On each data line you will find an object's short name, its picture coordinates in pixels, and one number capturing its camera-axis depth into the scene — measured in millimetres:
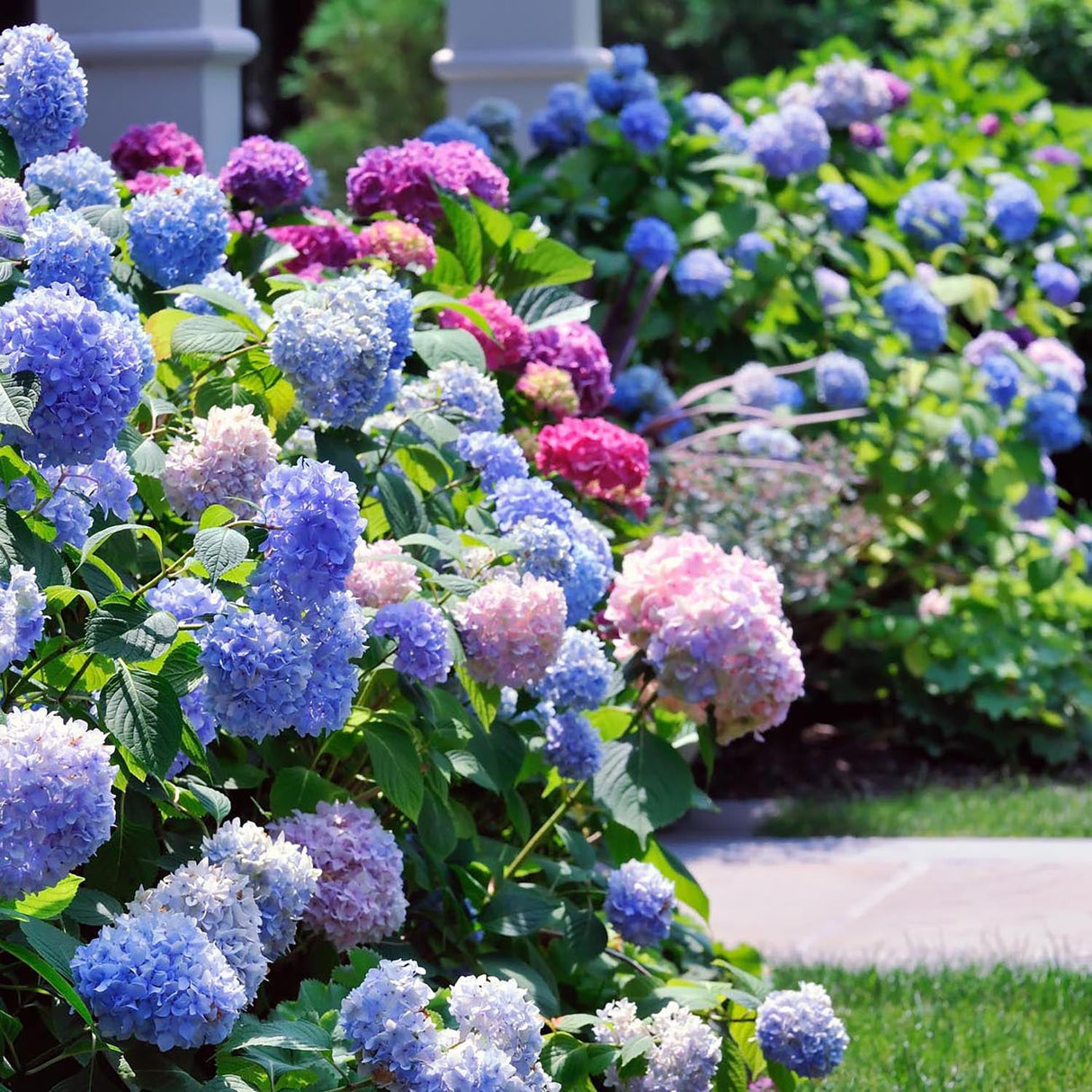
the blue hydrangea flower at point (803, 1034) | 4723
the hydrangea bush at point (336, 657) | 3303
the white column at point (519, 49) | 11484
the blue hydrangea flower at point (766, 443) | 9998
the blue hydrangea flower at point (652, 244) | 9733
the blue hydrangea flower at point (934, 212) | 11632
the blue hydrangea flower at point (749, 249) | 10581
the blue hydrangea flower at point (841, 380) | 10449
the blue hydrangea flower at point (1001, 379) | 10932
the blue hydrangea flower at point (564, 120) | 10426
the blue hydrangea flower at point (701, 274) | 10084
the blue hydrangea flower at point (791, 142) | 10527
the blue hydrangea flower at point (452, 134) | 8356
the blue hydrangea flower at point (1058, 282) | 11865
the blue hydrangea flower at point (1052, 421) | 11227
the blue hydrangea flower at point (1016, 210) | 11749
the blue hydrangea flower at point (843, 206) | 11149
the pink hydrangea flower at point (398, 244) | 5656
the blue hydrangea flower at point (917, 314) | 10986
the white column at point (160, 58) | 9282
